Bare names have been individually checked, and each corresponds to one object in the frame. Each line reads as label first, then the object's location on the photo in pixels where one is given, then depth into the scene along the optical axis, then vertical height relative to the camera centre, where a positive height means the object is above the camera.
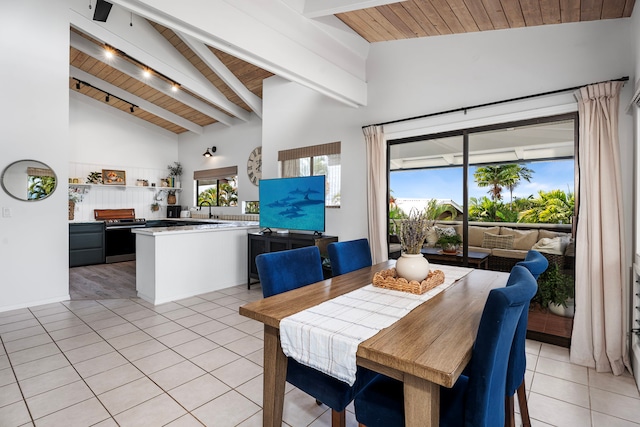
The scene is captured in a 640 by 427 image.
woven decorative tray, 1.77 -0.41
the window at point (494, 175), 2.95 +0.35
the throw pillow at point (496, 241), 3.26 -0.31
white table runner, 1.19 -0.46
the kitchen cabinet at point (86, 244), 6.12 -0.63
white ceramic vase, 1.85 -0.33
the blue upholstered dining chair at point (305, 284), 1.44 -0.46
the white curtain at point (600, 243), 2.50 -0.26
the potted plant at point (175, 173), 8.12 +0.92
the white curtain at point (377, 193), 3.83 +0.20
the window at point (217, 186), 7.09 +0.55
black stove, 6.57 -0.48
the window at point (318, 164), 4.44 +0.67
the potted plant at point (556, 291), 2.95 -0.75
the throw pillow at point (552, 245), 2.96 -0.32
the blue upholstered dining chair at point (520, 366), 1.53 -0.74
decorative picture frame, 6.98 +0.73
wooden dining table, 1.04 -0.46
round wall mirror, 3.79 +0.36
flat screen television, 4.12 +0.09
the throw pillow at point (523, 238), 3.10 -0.27
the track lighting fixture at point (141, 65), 5.01 +2.39
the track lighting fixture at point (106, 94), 6.01 +2.30
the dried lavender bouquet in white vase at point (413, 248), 1.86 -0.23
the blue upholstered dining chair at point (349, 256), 2.46 -0.36
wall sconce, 7.24 +1.32
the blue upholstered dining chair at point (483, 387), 1.02 -0.60
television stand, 4.20 -0.43
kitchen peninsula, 4.02 -0.66
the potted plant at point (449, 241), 3.49 -0.33
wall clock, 6.44 +0.89
